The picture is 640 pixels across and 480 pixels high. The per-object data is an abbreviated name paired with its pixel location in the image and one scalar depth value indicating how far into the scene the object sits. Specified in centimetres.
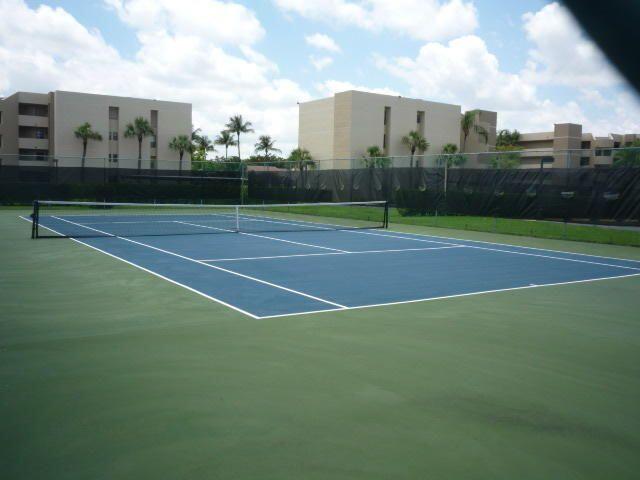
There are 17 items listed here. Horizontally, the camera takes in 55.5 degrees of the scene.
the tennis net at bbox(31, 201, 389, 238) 1745
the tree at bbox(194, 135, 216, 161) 6794
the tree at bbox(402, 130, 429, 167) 6144
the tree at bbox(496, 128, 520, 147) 8019
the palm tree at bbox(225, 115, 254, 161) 7212
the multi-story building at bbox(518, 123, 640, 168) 6764
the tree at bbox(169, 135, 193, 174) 5834
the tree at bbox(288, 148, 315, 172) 6335
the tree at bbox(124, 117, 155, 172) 5541
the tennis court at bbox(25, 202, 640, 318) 828
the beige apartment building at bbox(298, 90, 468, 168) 5797
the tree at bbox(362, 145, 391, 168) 5822
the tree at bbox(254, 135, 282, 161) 7556
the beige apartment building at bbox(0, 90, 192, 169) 5303
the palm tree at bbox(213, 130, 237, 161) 7200
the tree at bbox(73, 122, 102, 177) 5288
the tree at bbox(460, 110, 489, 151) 6856
